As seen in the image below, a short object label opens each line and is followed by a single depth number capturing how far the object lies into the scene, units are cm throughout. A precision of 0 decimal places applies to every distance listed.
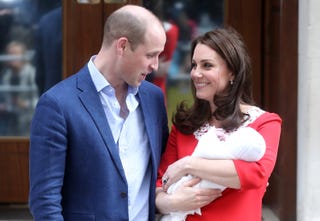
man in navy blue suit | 533
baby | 539
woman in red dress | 551
